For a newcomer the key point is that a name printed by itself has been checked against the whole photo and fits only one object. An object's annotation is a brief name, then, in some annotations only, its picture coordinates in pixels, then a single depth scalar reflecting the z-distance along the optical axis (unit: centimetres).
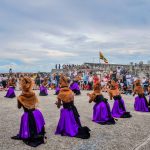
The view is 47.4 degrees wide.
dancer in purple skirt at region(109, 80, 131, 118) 801
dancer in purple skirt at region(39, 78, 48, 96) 1403
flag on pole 2284
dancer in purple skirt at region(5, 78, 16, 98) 1273
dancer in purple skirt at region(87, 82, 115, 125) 701
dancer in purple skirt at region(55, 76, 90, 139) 580
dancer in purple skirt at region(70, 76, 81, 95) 1388
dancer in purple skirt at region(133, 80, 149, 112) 928
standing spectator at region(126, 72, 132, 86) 1632
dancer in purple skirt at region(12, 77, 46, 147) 527
